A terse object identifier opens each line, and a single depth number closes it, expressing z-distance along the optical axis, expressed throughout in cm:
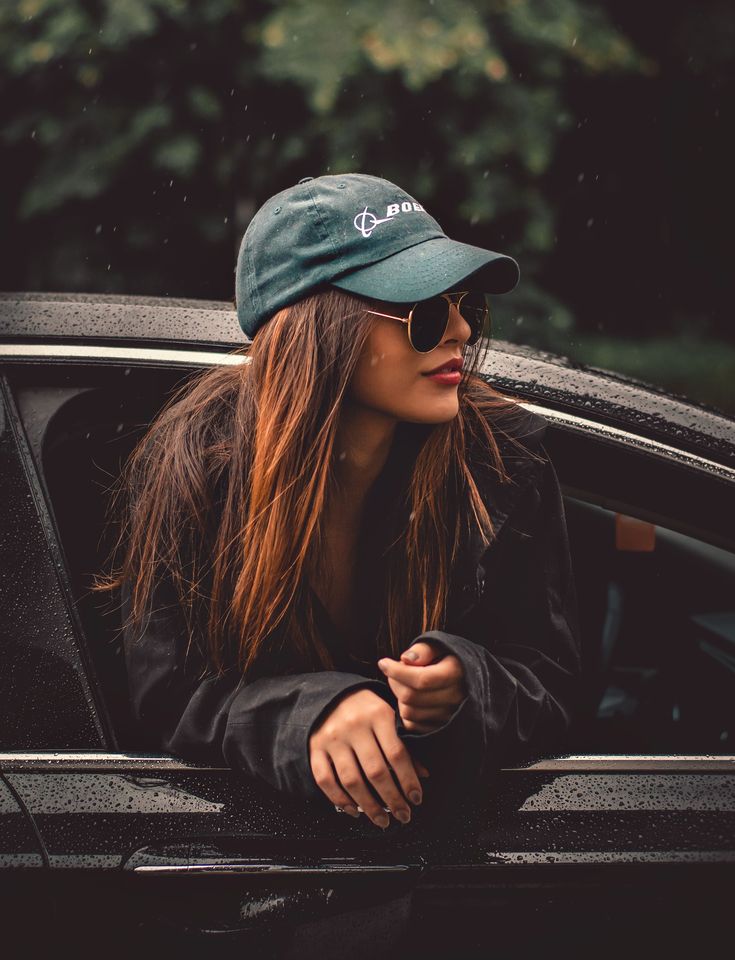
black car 132
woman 132
